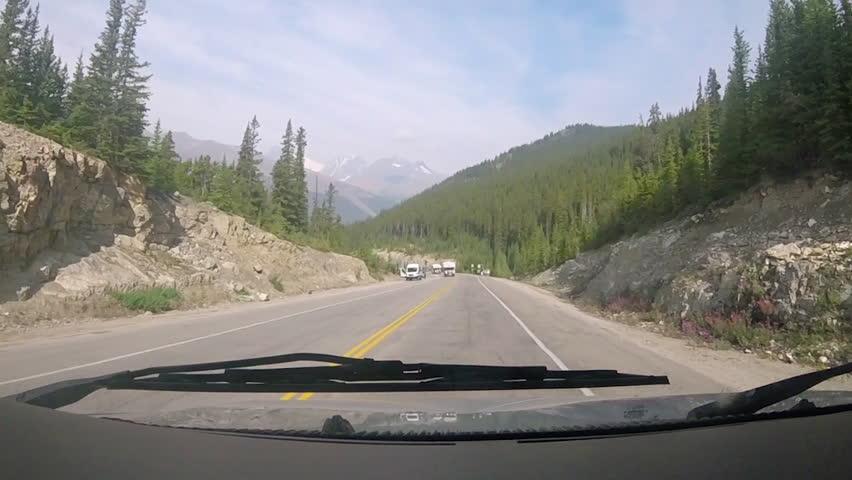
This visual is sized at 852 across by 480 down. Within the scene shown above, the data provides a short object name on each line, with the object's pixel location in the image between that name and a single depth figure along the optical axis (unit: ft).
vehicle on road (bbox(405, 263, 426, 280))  273.33
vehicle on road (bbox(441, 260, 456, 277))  356.79
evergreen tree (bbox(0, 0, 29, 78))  119.80
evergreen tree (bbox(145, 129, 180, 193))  114.94
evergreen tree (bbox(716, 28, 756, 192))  82.41
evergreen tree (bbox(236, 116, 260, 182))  220.84
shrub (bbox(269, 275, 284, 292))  125.85
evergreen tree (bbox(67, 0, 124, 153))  98.48
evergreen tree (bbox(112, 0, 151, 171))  103.60
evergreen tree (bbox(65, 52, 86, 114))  119.04
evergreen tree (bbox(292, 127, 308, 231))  219.00
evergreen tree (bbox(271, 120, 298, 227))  215.31
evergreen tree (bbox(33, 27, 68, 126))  112.88
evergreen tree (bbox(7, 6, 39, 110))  112.27
